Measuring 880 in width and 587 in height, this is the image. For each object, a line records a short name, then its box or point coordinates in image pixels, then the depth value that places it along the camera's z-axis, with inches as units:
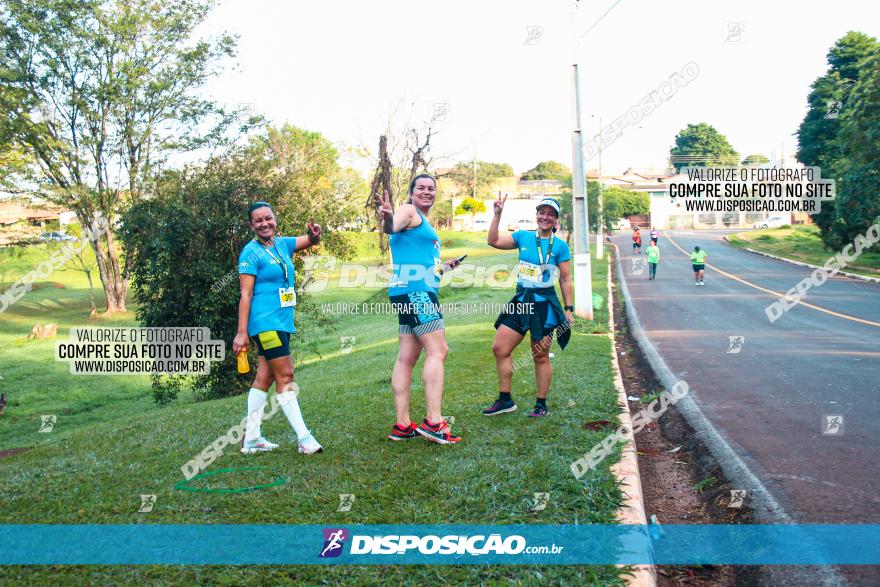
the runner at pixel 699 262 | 1077.8
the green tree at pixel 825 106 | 1557.6
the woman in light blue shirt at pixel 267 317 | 211.0
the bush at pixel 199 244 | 436.5
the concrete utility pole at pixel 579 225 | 644.1
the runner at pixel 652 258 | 1211.9
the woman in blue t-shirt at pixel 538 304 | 256.7
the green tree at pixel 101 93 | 1055.6
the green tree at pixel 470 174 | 1492.4
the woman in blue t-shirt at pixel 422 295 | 216.1
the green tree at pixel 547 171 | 4165.4
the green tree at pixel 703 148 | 4079.7
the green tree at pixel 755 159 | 4106.3
